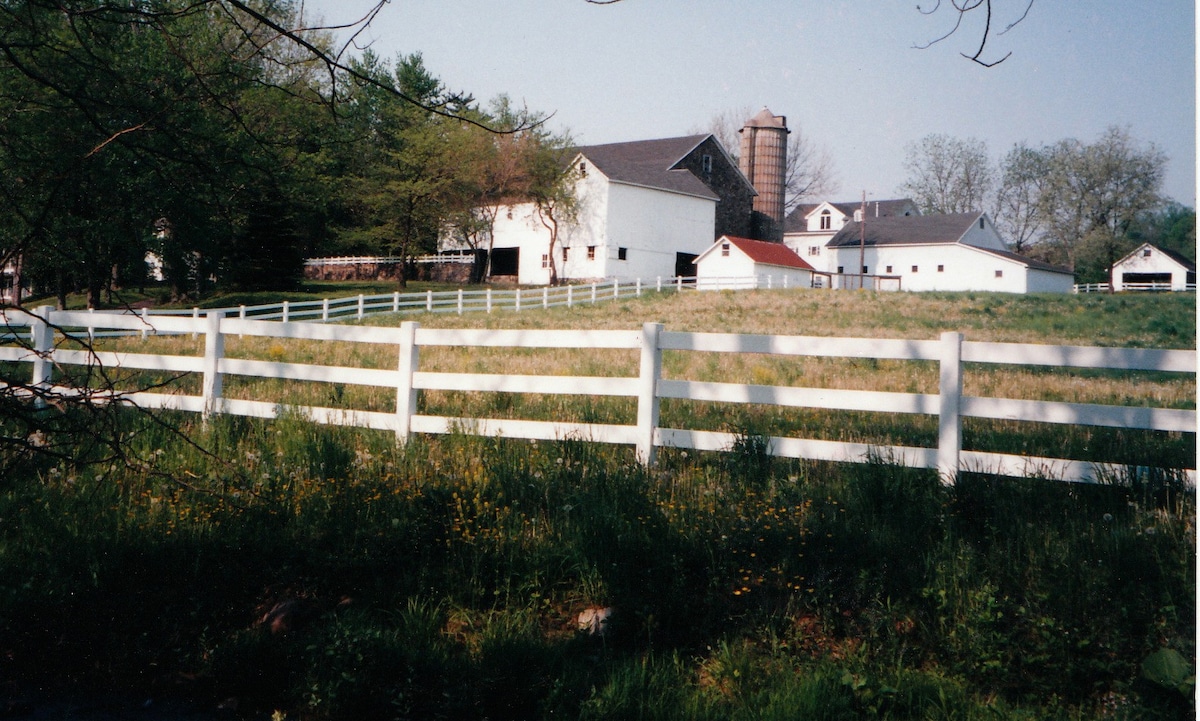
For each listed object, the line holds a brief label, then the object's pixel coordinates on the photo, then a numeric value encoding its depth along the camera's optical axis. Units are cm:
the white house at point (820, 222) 7706
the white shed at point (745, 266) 5066
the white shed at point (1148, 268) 6375
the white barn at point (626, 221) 5072
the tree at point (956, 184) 7869
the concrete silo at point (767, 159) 6588
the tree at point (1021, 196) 7381
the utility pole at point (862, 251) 6188
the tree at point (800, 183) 8200
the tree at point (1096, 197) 6322
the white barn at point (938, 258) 6094
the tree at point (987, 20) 443
